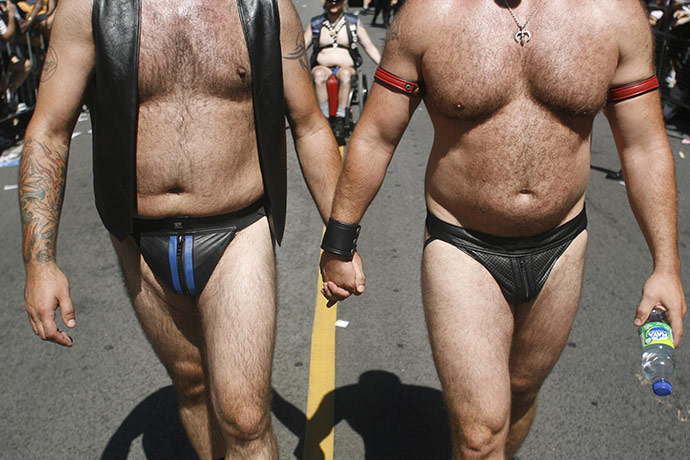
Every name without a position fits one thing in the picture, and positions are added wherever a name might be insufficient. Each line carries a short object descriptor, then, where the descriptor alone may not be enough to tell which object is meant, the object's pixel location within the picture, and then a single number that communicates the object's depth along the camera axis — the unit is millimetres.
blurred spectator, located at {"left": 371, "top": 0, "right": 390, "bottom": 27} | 25875
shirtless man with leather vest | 2666
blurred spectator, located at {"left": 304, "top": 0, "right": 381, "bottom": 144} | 9789
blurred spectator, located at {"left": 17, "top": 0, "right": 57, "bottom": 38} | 10898
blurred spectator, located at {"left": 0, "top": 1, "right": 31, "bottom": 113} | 10031
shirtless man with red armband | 2580
